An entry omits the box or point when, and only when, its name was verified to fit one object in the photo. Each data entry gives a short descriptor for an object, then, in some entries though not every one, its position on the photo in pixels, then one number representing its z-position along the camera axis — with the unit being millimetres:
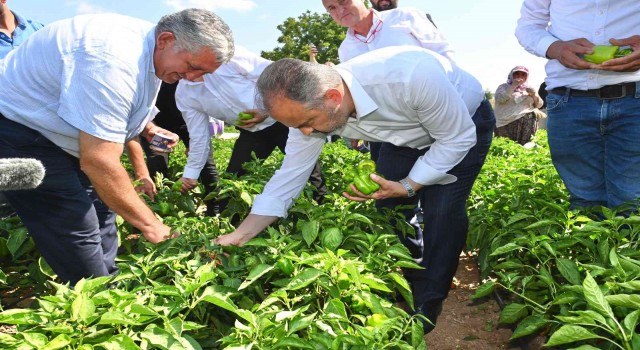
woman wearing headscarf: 7227
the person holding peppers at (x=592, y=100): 2328
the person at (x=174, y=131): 4145
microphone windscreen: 975
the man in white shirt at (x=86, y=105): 1922
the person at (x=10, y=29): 3387
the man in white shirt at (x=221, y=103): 3561
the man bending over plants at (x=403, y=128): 2002
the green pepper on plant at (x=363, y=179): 2369
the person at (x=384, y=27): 3439
